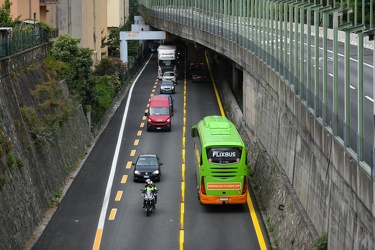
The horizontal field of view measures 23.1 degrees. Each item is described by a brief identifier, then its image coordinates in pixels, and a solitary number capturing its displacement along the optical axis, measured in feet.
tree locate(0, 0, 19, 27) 184.88
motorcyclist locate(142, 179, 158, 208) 147.14
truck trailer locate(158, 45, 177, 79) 318.04
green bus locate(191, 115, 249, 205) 145.79
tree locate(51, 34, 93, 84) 210.38
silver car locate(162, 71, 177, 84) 306.70
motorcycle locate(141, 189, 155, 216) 144.15
